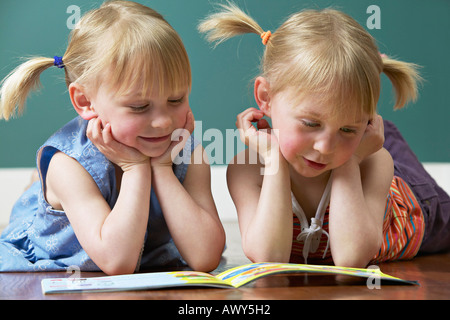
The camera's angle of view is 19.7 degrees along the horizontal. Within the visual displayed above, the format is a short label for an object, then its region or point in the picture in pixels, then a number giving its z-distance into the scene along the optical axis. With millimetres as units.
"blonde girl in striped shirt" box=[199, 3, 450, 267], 1371
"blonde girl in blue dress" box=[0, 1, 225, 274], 1375
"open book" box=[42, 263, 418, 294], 1270
